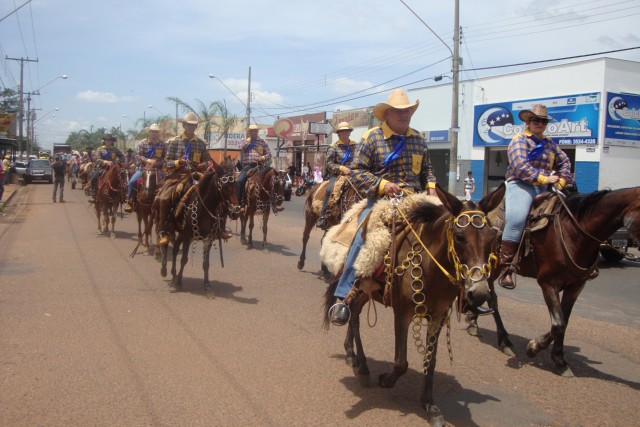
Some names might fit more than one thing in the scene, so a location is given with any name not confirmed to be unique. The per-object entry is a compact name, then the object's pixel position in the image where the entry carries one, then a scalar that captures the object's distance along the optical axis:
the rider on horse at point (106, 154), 16.52
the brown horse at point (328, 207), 9.62
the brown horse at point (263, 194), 13.26
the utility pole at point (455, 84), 24.11
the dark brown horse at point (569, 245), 5.58
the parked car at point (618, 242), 11.53
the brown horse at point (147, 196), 12.12
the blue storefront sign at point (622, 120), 23.17
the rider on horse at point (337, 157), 9.96
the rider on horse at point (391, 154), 5.13
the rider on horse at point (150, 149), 13.18
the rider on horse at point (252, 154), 13.53
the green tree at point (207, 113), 45.91
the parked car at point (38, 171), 42.28
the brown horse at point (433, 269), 3.87
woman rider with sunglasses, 6.30
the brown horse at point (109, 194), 14.98
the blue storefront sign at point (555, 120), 23.55
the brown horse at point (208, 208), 8.81
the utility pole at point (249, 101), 47.67
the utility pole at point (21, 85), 50.19
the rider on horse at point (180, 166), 9.27
